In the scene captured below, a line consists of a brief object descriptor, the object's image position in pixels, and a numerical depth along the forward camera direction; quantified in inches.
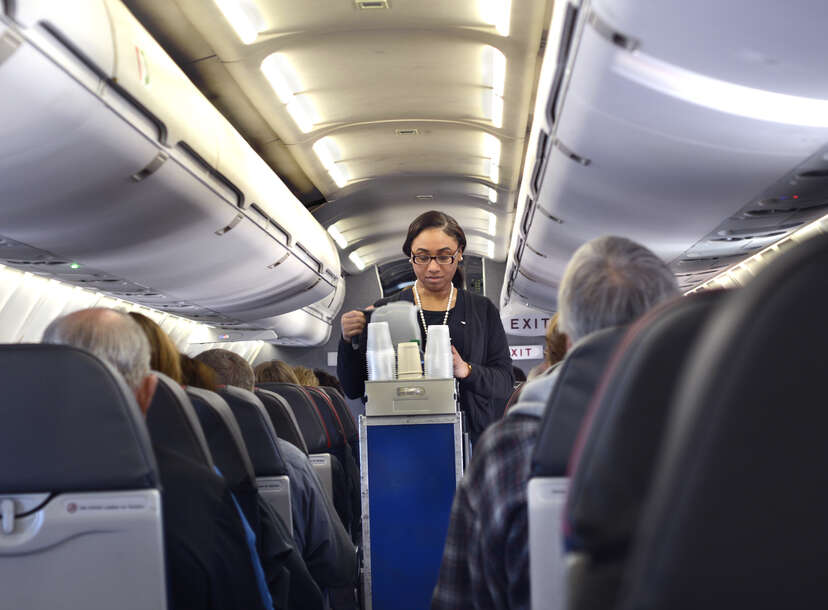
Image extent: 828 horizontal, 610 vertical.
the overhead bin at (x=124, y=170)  151.1
